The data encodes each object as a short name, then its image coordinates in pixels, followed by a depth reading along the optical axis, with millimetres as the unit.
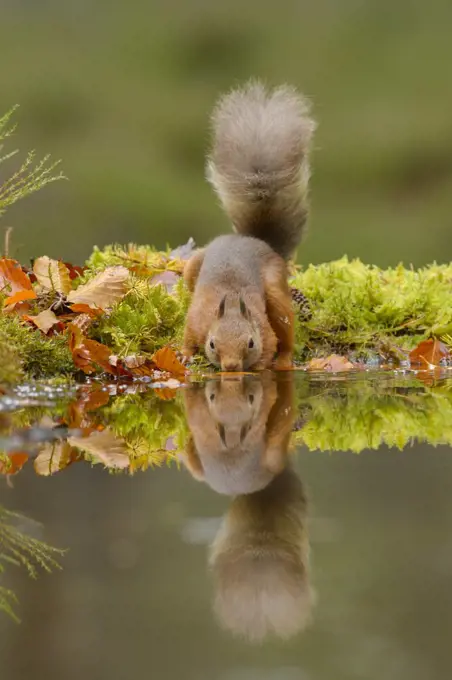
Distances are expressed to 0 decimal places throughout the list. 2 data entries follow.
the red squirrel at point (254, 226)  7984
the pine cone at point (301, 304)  9203
